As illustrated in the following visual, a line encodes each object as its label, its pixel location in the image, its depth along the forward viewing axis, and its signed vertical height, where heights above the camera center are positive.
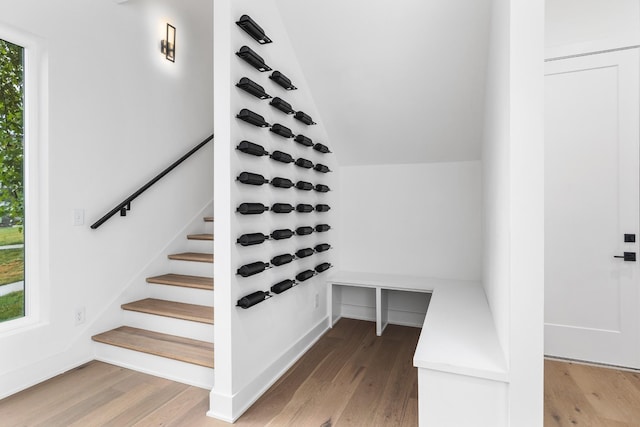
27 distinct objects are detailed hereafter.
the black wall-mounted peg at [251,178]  1.89 +0.20
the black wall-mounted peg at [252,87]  1.90 +0.72
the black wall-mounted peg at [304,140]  2.57 +0.56
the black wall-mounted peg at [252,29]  1.91 +1.07
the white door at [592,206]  2.41 +0.05
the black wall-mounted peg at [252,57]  1.91 +0.90
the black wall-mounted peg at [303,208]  2.59 +0.04
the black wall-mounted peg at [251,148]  1.90 +0.37
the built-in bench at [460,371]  1.38 -0.65
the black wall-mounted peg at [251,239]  1.91 -0.15
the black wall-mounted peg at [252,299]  1.89 -0.49
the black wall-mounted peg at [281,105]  2.25 +0.73
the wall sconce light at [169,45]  3.14 +1.57
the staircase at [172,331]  2.18 -0.87
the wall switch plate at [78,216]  2.42 -0.02
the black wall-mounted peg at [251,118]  1.90 +0.55
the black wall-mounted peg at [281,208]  2.25 +0.03
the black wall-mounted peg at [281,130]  2.25 +0.55
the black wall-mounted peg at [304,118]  2.54 +0.73
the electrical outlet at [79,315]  2.40 -0.73
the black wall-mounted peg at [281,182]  2.24 +0.20
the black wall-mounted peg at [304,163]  2.56 +0.38
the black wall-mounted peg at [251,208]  1.89 +0.03
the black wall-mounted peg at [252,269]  1.90 -0.32
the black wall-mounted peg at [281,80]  2.25 +0.90
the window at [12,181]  2.13 +0.20
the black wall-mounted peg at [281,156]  2.24 +0.38
